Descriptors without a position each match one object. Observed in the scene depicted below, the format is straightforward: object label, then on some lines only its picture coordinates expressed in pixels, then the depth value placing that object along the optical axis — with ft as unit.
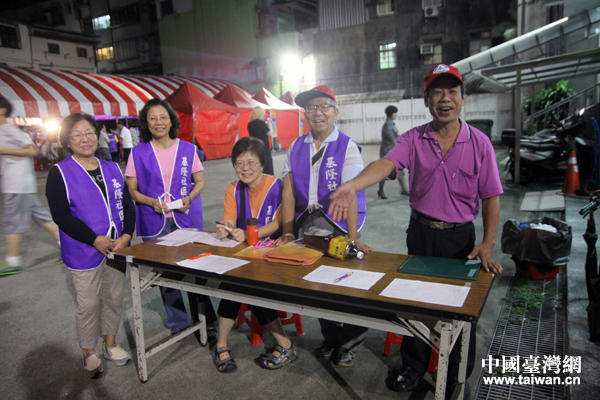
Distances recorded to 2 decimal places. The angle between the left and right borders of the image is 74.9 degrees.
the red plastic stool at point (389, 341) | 8.95
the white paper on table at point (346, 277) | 6.22
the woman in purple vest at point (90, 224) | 8.10
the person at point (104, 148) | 35.22
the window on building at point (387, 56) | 75.00
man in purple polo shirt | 6.98
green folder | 6.31
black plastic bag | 11.84
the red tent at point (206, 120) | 48.24
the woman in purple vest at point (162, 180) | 9.71
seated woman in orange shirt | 8.81
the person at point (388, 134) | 24.85
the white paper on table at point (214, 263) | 7.15
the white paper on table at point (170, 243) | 8.97
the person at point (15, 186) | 14.51
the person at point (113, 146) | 50.66
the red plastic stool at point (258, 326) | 9.67
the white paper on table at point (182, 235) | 9.30
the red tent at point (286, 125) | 65.63
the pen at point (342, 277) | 6.42
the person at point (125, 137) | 46.47
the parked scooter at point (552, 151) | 24.35
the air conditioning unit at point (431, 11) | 69.72
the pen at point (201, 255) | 7.87
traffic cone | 22.41
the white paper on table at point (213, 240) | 8.84
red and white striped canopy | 41.98
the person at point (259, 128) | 25.16
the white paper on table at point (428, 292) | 5.43
